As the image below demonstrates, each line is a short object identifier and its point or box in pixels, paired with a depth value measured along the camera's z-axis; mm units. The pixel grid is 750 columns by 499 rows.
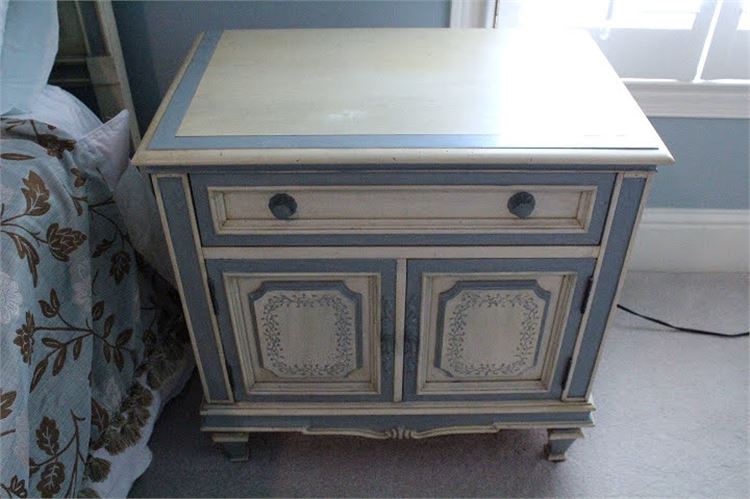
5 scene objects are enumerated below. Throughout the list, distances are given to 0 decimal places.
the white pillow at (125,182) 1075
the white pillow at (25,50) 1022
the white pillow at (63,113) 1042
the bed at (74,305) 882
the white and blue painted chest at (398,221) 839
